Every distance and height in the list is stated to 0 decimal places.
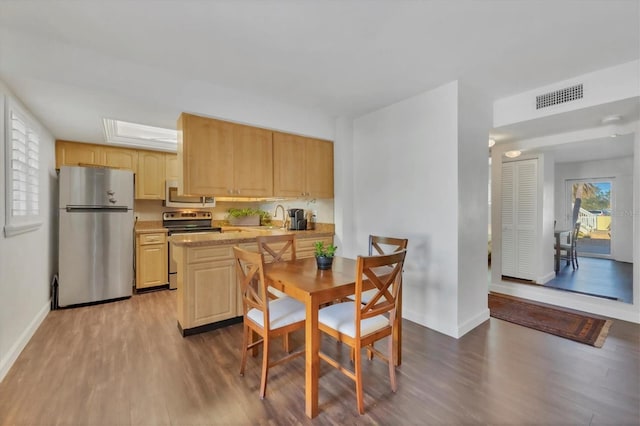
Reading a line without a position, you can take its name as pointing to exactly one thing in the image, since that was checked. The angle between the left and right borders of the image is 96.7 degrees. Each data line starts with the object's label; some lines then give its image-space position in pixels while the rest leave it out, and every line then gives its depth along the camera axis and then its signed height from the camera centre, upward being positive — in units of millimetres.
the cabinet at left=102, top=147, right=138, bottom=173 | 4223 +796
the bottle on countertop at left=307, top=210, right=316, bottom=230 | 4152 -131
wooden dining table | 1710 -509
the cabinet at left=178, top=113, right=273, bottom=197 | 2822 +567
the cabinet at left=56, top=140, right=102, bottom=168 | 3914 +799
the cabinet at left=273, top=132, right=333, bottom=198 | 3461 +576
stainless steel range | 4445 -214
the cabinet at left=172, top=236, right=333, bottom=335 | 2742 -758
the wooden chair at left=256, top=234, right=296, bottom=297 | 2709 -311
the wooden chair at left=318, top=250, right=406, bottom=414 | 1754 -723
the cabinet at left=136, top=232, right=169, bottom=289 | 4180 -744
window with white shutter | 2273 +333
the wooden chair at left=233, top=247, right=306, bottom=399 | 1873 -742
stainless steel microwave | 4621 +174
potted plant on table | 2256 -373
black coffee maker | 3920 -131
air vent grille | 2707 +1148
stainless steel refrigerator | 3559 -324
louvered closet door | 4352 -92
